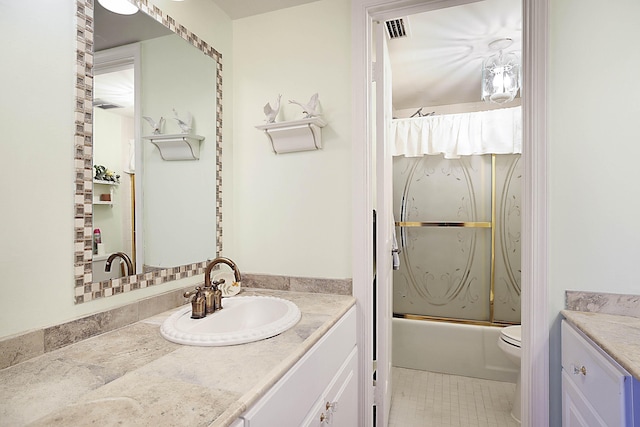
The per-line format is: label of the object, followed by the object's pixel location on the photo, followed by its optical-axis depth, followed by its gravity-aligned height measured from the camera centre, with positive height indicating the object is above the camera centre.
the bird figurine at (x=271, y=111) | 1.64 +0.49
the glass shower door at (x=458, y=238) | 2.87 -0.23
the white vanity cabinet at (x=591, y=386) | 0.91 -0.54
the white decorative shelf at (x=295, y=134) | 1.58 +0.38
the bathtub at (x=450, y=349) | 2.57 -1.10
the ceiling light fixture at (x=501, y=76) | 2.39 +0.99
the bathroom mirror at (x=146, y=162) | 1.07 +0.19
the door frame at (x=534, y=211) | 1.33 +0.01
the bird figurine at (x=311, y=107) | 1.58 +0.50
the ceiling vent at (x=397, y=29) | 1.97 +1.12
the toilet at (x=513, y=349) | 2.07 -0.87
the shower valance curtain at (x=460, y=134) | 2.74 +0.67
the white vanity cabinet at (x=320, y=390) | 0.81 -0.54
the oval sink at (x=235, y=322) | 0.99 -0.38
